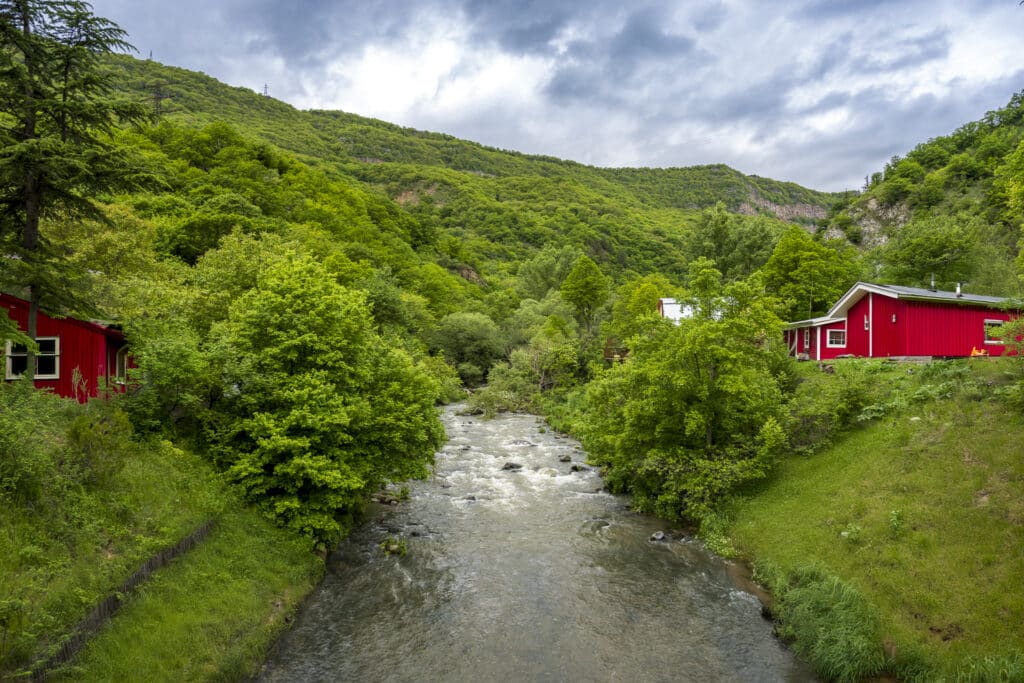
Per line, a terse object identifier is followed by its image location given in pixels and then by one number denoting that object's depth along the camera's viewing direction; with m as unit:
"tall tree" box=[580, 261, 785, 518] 21.95
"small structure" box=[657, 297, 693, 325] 49.44
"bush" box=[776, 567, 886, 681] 12.48
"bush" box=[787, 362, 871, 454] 23.08
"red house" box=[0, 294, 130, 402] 21.11
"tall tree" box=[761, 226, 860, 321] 50.59
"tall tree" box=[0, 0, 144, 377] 15.38
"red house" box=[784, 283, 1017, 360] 31.39
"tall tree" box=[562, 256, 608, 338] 70.19
